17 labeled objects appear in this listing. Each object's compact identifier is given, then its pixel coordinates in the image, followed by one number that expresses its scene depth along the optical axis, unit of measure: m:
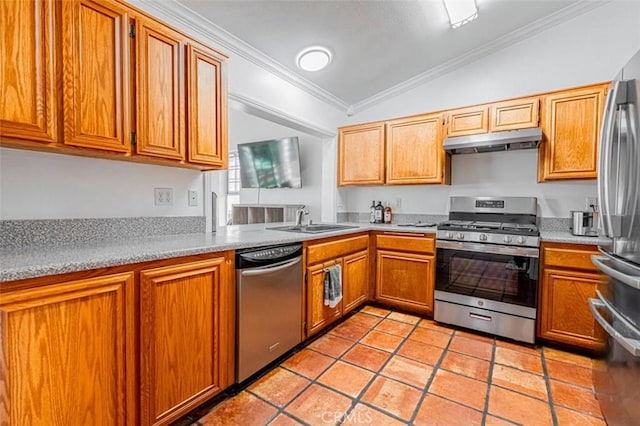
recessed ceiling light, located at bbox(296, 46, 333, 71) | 2.61
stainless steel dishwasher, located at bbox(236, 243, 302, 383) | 1.75
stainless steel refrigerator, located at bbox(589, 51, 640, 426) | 1.24
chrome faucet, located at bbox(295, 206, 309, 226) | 3.07
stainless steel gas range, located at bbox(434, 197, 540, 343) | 2.39
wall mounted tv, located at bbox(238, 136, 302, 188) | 3.89
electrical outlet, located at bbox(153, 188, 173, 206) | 2.01
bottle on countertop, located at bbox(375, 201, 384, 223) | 3.64
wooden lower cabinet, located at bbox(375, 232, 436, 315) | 2.86
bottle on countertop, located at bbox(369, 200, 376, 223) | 3.67
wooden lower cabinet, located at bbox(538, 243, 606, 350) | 2.21
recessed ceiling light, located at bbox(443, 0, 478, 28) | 2.27
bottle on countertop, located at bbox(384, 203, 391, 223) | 3.67
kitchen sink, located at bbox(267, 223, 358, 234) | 2.86
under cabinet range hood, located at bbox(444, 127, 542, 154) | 2.53
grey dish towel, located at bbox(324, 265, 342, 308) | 2.47
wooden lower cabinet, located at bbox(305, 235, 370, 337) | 2.33
